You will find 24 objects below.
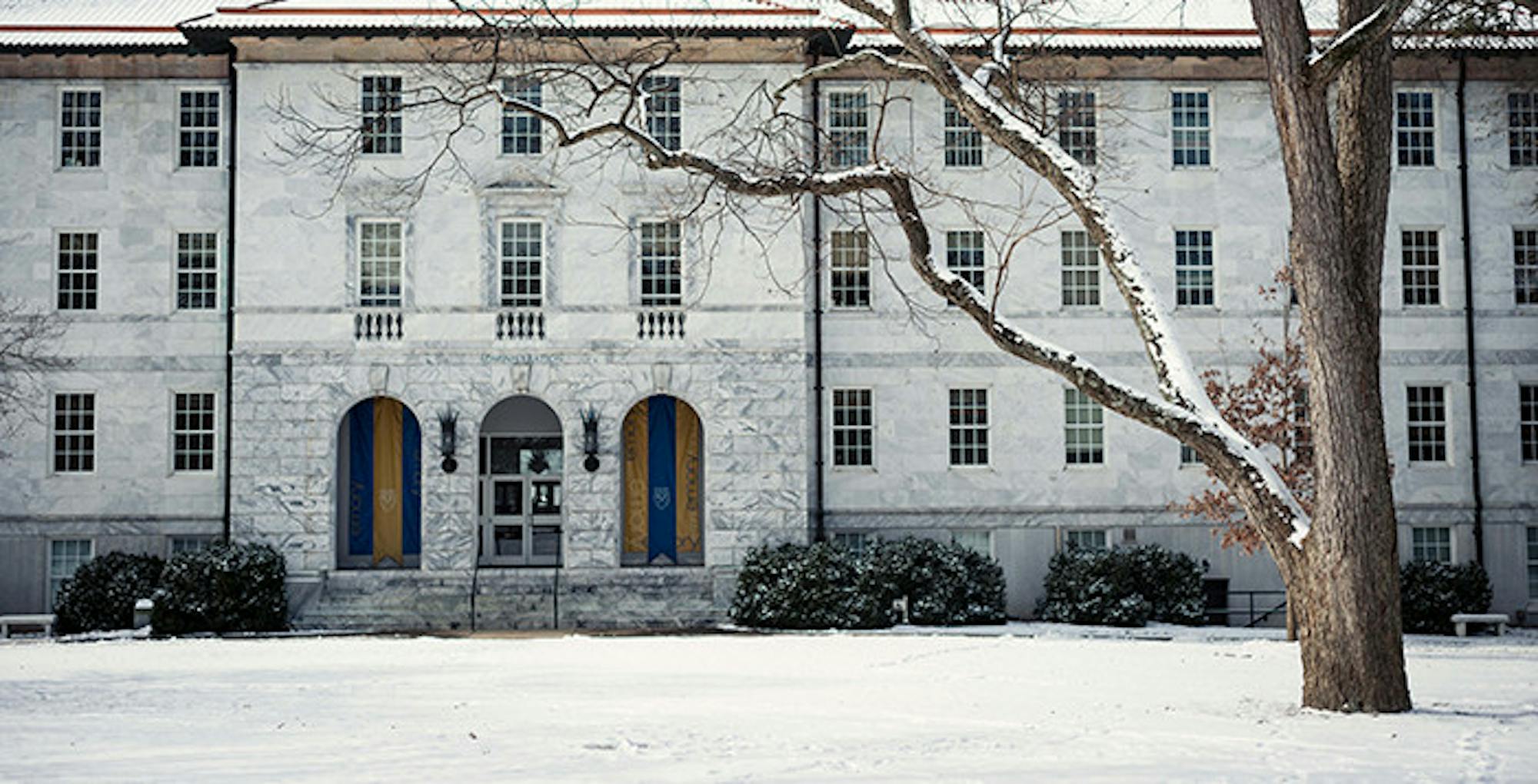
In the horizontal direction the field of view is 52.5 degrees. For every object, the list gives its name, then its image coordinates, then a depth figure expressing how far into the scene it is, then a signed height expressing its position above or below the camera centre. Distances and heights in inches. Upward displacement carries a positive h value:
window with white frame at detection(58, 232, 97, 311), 1198.3 +147.5
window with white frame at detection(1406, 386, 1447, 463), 1234.6 +16.2
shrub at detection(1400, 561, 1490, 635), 1124.5 -104.3
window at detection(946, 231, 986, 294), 1232.8 +158.6
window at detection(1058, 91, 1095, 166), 1202.0 +248.9
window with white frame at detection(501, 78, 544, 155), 1182.3 +246.7
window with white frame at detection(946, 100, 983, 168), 1226.0 +246.7
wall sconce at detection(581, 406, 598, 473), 1149.7 +15.7
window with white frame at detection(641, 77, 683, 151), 1186.0 +258.8
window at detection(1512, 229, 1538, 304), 1237.7 +146.6
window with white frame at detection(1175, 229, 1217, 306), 1232.2 +145.2
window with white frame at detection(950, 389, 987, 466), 1216.8 +19.9
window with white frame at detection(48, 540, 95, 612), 1181.1 -71.0
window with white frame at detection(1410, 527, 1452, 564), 1221.1 -73.0
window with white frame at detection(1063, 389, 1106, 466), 1219.9 +16.7
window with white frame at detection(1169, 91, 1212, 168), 1231.5 +256.4
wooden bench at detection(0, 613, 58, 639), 1079.0 -108.2
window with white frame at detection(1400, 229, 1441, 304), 1242.0 +144.7
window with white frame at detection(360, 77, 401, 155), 1167.0 +260.4
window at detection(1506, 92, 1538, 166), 1236.5 +258.2
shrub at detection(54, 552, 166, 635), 1098.1 -93.8
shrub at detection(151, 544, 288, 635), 1051.3 -90.6
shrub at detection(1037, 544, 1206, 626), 1120.8 -96.5
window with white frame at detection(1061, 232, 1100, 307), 1227.9 +142.6
